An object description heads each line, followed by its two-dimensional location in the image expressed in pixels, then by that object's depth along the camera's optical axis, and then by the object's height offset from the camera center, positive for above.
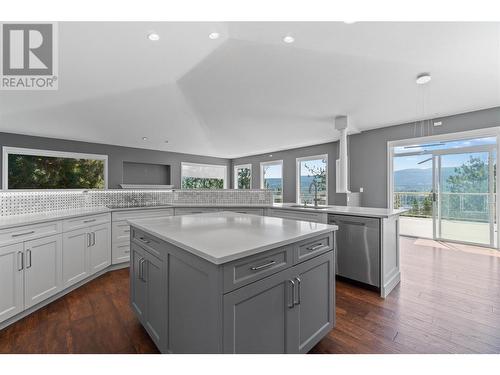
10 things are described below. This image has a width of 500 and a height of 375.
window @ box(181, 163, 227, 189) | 8.72 +0.53
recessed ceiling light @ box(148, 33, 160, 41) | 2.35 +1.60
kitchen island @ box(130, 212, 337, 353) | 1.04 -0.53
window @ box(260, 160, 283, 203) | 8.22 +0.46
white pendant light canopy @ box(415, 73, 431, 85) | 3.03 +1.48
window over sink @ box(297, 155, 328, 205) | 6.84 +0.41
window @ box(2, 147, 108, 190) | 5.42 +0.52
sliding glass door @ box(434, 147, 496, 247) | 4.16 -0.15
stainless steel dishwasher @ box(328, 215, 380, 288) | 2.47 -0.68
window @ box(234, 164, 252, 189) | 9.42 +0.54
